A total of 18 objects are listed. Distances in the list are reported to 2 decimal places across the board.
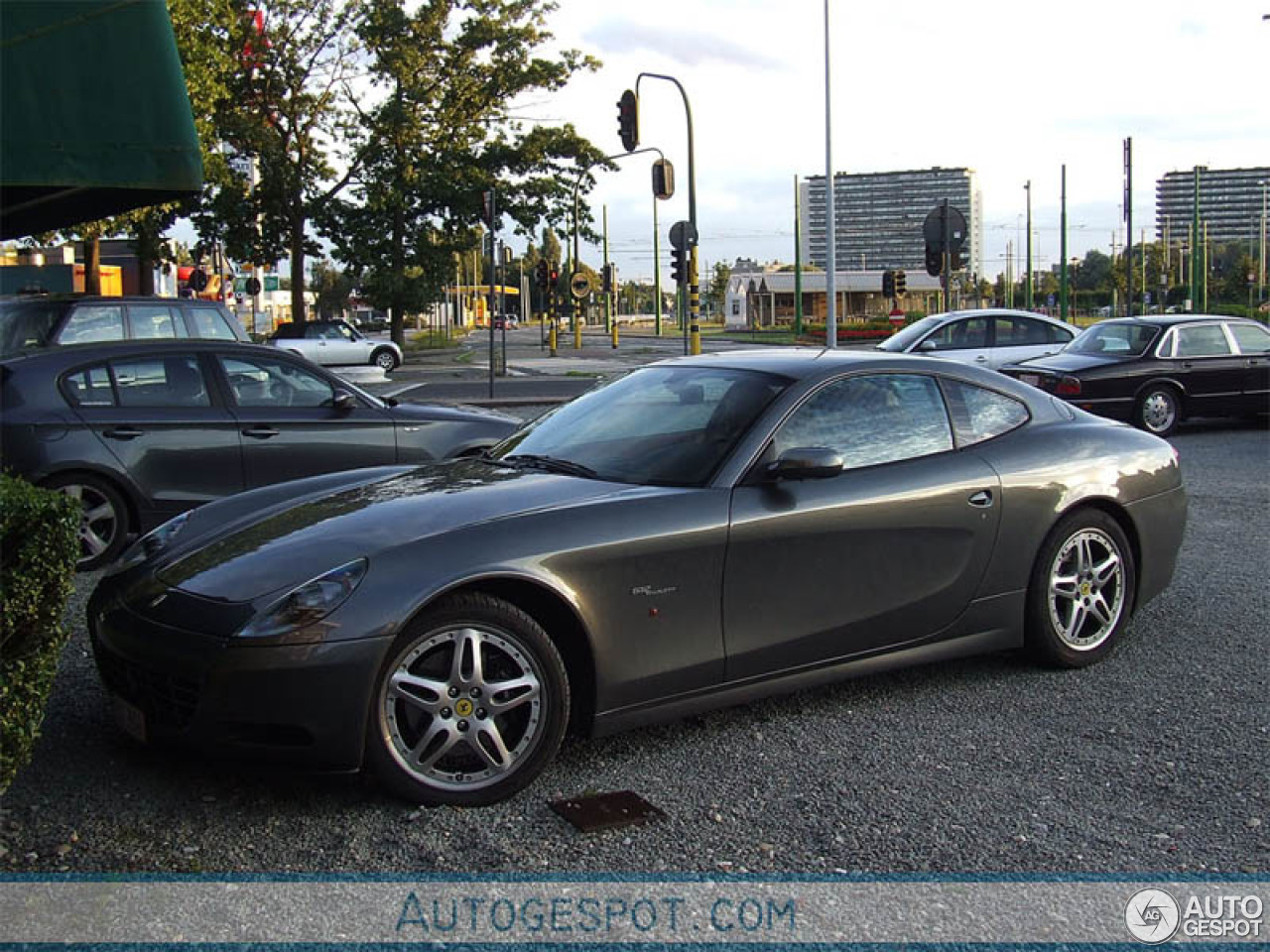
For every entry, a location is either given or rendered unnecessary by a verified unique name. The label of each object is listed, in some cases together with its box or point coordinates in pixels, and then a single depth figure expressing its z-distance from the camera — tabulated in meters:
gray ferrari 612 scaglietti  3.66
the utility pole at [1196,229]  59.35
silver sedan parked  18.30
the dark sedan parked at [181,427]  7.39
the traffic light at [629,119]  22.80
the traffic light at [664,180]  23.97
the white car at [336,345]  34.31
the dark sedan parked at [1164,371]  14.30
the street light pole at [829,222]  27.11
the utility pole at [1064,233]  61.31
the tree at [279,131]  36.44
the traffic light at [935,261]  20.72
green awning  4.14
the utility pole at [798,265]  60.81
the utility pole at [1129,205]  52.81
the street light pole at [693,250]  24.44
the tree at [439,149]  39.56
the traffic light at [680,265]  26.29
